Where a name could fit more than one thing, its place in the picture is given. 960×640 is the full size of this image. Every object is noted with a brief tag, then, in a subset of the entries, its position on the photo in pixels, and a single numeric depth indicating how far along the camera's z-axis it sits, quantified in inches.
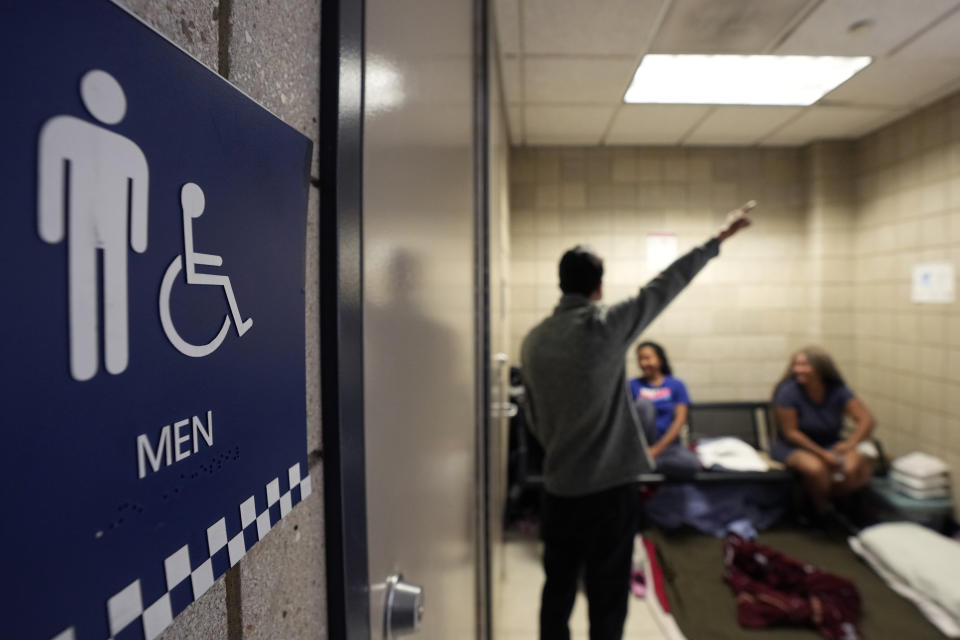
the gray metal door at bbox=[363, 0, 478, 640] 16.1
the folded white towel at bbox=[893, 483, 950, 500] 97.3
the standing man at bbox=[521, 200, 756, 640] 56.4
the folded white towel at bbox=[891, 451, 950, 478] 98.7
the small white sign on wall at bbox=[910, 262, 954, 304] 101.3
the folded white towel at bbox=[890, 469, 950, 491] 97.6
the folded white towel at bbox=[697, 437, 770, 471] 110.4
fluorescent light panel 87.7
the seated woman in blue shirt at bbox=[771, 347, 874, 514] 102.7
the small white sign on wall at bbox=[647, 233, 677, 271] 135.9
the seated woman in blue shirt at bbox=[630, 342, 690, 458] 108.2
